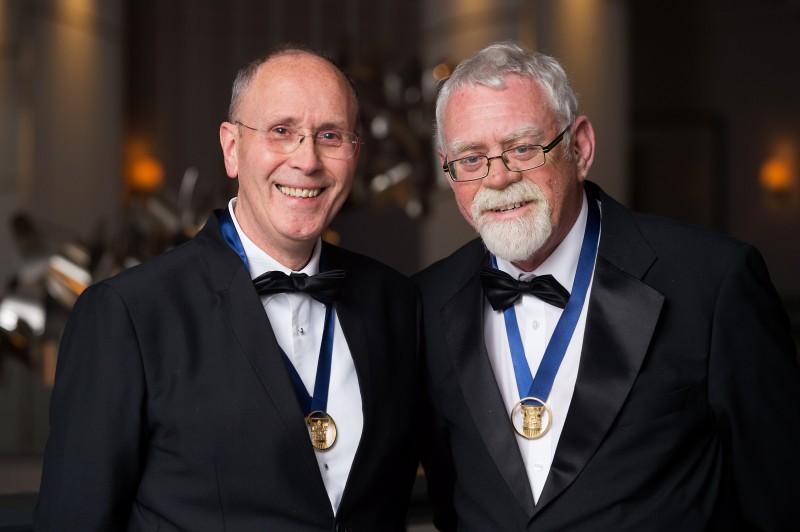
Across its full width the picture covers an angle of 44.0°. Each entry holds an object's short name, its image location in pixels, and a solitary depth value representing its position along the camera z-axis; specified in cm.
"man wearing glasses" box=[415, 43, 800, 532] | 217
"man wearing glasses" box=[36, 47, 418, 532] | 205
